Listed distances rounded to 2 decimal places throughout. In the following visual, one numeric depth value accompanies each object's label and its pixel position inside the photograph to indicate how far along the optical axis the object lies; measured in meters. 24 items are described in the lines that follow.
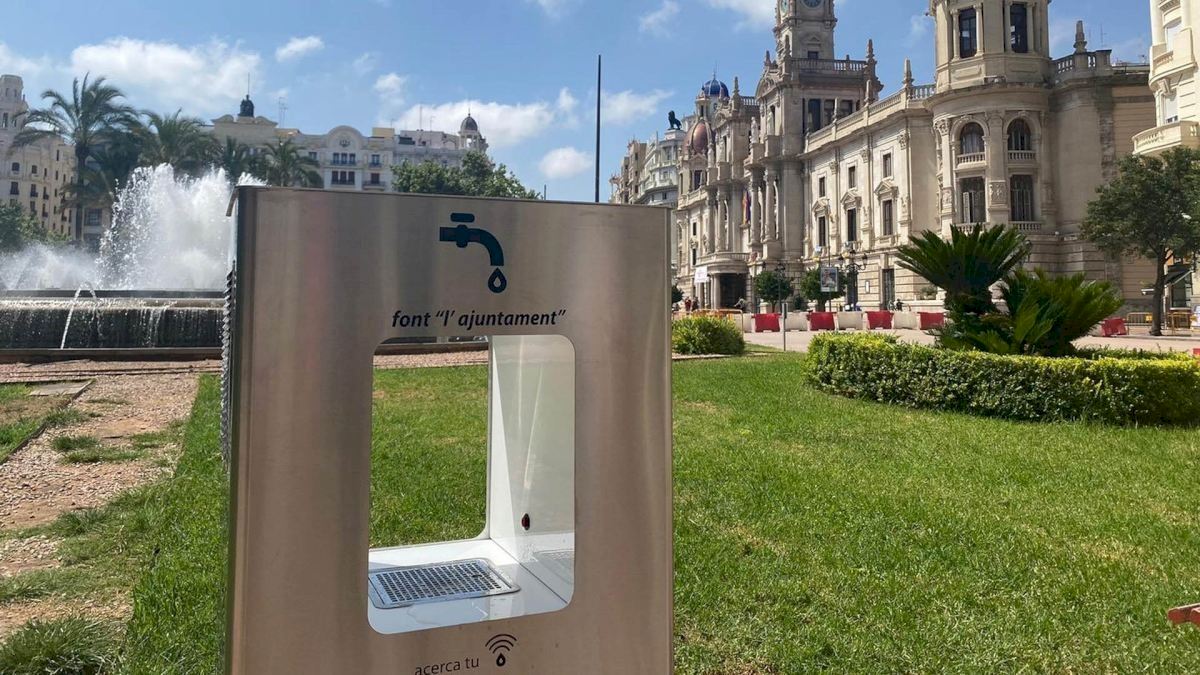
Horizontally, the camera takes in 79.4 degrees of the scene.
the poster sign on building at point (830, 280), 21.69
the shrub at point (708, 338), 17.62
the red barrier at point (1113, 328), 25.63
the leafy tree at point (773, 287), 47.59
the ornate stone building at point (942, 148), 35.44
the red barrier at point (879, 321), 31.70
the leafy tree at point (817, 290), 42.62
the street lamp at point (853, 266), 44.69
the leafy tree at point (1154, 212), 26.27
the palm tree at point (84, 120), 38.72
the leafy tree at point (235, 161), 46.32
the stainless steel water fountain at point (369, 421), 1.53
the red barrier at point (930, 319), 30.56
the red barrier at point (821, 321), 32.66
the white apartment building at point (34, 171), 74.12
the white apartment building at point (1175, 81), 28.00
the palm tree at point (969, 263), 9.84
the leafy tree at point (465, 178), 48.34
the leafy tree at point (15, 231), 51.03
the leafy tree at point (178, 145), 42.31
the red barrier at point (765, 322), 32.50
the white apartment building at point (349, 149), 81.44
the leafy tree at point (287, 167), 51.16
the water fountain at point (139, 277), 16.23
